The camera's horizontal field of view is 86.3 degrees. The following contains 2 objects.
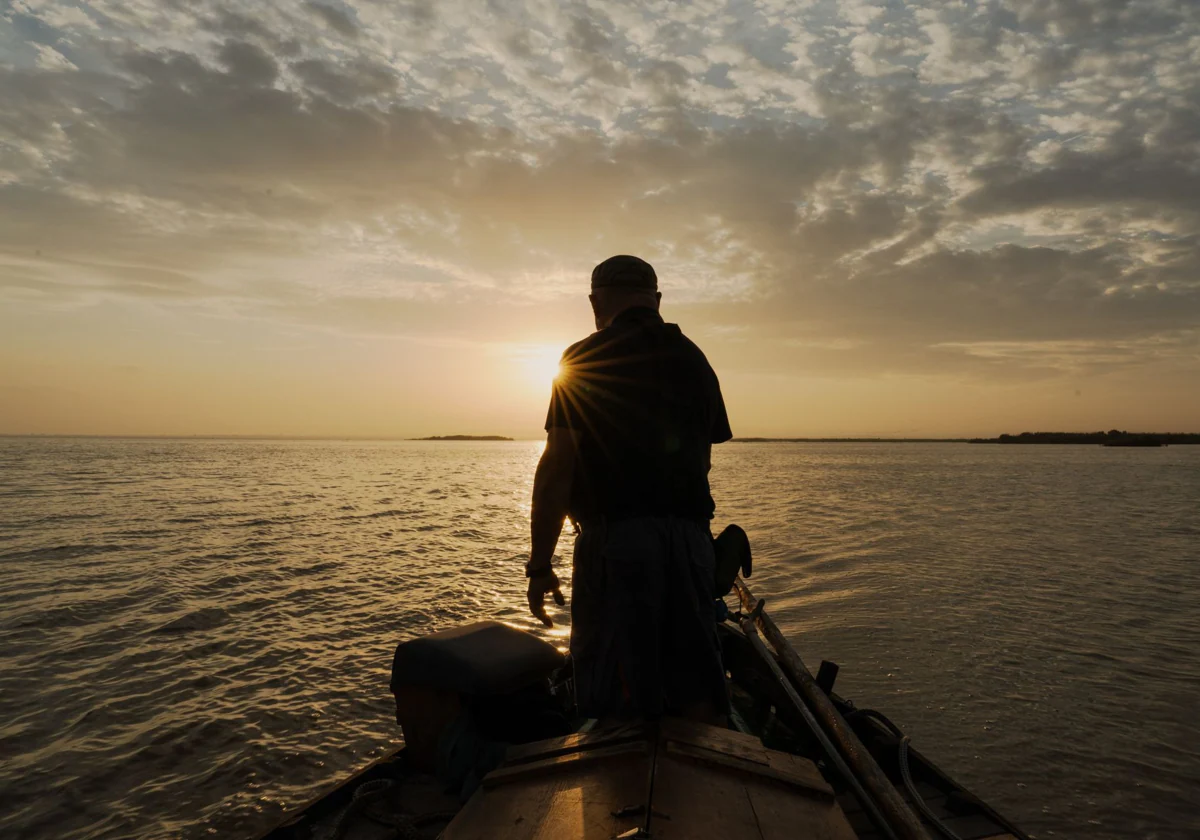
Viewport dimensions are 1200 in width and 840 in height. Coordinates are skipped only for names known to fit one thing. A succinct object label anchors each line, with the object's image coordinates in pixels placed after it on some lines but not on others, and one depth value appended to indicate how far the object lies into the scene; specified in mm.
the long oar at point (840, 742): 3414
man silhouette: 3363
